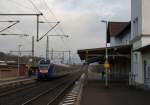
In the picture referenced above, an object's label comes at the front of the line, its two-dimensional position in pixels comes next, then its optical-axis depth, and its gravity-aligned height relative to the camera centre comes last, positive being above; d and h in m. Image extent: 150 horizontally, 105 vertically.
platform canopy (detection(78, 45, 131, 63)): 25.64 +1.19
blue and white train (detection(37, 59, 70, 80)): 30.09 -1.13
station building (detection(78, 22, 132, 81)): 26.78 +1.05
